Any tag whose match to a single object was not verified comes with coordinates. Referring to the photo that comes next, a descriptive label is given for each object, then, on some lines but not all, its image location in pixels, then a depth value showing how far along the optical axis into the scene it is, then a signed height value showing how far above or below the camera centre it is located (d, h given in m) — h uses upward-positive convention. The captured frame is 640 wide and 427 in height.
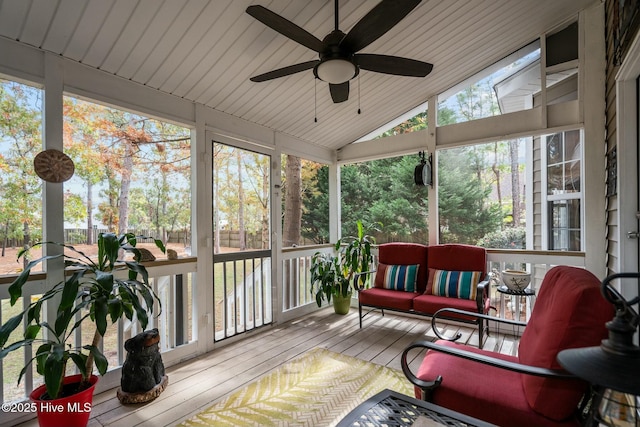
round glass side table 3.02 -1.07
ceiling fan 1.71 +1.06
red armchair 1.26 -0.79
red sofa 3.22 -0.84
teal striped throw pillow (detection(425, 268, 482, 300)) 3.39 -0.84
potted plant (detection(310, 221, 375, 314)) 4.21 -0.85
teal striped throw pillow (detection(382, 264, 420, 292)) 3.78 -0.85
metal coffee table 1.22 -0.86
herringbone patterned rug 2.09 -1.44
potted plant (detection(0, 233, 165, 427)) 1.80 -0.68
